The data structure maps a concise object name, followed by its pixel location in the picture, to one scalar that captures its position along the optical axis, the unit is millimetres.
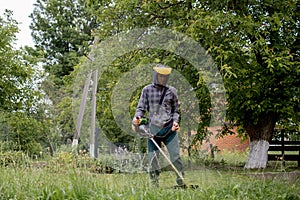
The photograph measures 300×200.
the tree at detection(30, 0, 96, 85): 27438
